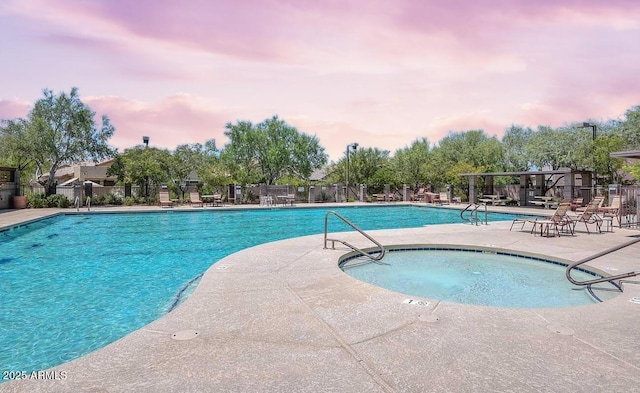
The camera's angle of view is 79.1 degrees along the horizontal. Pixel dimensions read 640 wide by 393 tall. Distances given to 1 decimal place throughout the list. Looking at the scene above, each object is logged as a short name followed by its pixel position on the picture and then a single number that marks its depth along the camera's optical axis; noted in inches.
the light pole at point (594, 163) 916.7
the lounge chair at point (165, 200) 873.5
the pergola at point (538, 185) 781.3
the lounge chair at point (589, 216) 429.1
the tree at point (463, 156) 1119.0
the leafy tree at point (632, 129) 1165.0
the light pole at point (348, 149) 1125.0
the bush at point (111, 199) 916.0
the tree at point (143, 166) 945.5
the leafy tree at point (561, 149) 1156.4
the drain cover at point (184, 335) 133.8
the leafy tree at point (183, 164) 996.6
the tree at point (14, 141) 897.5
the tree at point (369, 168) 1173.1
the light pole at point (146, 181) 971.1
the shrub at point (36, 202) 823.7
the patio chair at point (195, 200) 905.5
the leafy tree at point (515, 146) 1443.2
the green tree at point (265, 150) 1178.0
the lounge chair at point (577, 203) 726.4
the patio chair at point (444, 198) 1007.0
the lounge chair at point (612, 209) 587.0
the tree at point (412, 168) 1157.7
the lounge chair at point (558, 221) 393.1
